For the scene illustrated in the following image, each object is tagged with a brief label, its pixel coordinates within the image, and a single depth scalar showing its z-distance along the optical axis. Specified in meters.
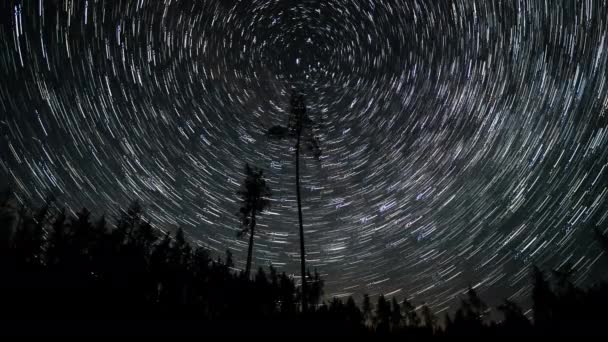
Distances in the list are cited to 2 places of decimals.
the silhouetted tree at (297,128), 20.01
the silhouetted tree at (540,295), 40.68
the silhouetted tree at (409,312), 62.82
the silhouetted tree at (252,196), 22.83
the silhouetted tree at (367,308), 63.30
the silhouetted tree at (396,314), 54.99
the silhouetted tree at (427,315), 66.49
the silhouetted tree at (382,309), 54.24
